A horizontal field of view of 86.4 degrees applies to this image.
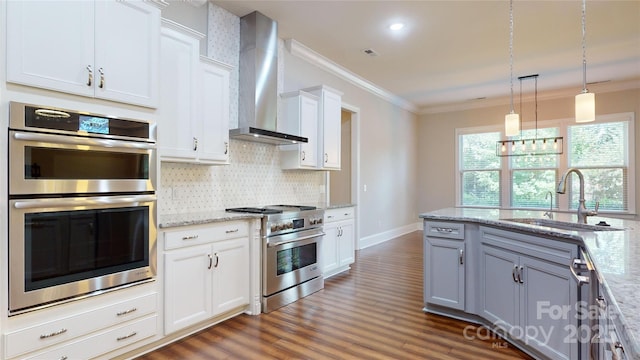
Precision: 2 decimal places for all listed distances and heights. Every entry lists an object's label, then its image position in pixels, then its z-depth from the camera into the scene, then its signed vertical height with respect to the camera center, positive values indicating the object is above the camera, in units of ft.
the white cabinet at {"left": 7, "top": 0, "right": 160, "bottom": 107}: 5.97 +2.61
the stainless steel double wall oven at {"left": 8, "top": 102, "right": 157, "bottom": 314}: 5.94 -0.45
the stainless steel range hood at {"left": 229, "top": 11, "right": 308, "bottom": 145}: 12.13 +3.85
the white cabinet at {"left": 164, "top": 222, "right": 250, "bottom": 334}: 8.24 -2.42
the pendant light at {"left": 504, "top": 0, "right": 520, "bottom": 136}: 11.19 +1.94
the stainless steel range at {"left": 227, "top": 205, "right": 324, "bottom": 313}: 10.52 -2.41
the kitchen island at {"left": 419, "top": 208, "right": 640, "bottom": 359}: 2.90 -1.05
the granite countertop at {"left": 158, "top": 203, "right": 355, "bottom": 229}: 8.27 -0.99
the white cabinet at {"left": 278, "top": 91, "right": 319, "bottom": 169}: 13.73 +2.29
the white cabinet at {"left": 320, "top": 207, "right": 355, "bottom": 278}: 13.75 -2.57
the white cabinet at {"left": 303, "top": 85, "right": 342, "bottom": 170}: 14.56 +2.45
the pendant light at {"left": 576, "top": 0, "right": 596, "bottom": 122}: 8.70 +1.94
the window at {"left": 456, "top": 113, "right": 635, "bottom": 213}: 20.38 +0.94
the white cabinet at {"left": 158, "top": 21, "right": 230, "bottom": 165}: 9.01 +2.26
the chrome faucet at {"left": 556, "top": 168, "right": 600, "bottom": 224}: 8.58 -0.55
